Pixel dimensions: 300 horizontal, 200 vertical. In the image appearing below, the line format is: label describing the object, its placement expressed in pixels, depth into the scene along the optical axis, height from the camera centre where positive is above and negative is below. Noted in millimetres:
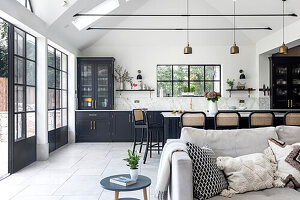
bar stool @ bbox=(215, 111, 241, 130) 4832 -317
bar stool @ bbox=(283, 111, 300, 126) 4816 -318
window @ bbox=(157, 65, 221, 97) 8883 +717
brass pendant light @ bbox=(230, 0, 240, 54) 5648 +1028
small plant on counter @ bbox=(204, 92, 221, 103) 5375 +90
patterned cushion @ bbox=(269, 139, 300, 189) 2562 -580
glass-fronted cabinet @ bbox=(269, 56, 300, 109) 8445 +560
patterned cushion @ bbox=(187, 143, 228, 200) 2285 -630
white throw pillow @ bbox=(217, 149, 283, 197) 2434 -654
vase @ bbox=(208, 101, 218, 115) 5467 -144
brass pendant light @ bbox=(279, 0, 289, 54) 5469 +996
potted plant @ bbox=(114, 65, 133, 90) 8641 +767
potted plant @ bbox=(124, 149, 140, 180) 2701 -649
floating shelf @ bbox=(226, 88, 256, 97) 8588 +325
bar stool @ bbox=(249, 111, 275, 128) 4875 -321
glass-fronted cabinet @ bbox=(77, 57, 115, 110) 8281 +500
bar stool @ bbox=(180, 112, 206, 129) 4746 -310
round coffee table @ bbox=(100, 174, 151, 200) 2504 -781
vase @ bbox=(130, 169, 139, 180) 2707 -707
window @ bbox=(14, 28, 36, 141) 4863 +323
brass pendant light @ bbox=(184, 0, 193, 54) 5773 +1919
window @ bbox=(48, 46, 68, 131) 6531 +305
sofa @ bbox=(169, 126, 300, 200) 2879 -401
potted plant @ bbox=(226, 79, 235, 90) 8562 +539
